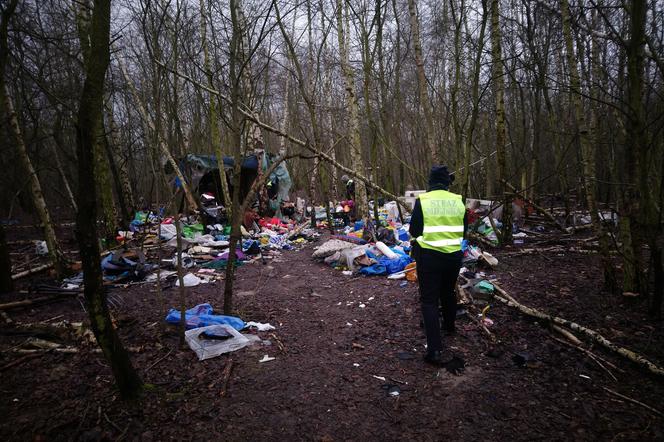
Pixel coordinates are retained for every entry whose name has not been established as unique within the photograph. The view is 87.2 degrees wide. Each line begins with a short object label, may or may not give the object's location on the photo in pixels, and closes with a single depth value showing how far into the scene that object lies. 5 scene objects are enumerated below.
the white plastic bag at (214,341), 3.28
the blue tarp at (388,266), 6.22
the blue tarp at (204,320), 3.77
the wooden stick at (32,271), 5.87
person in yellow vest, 3.20
